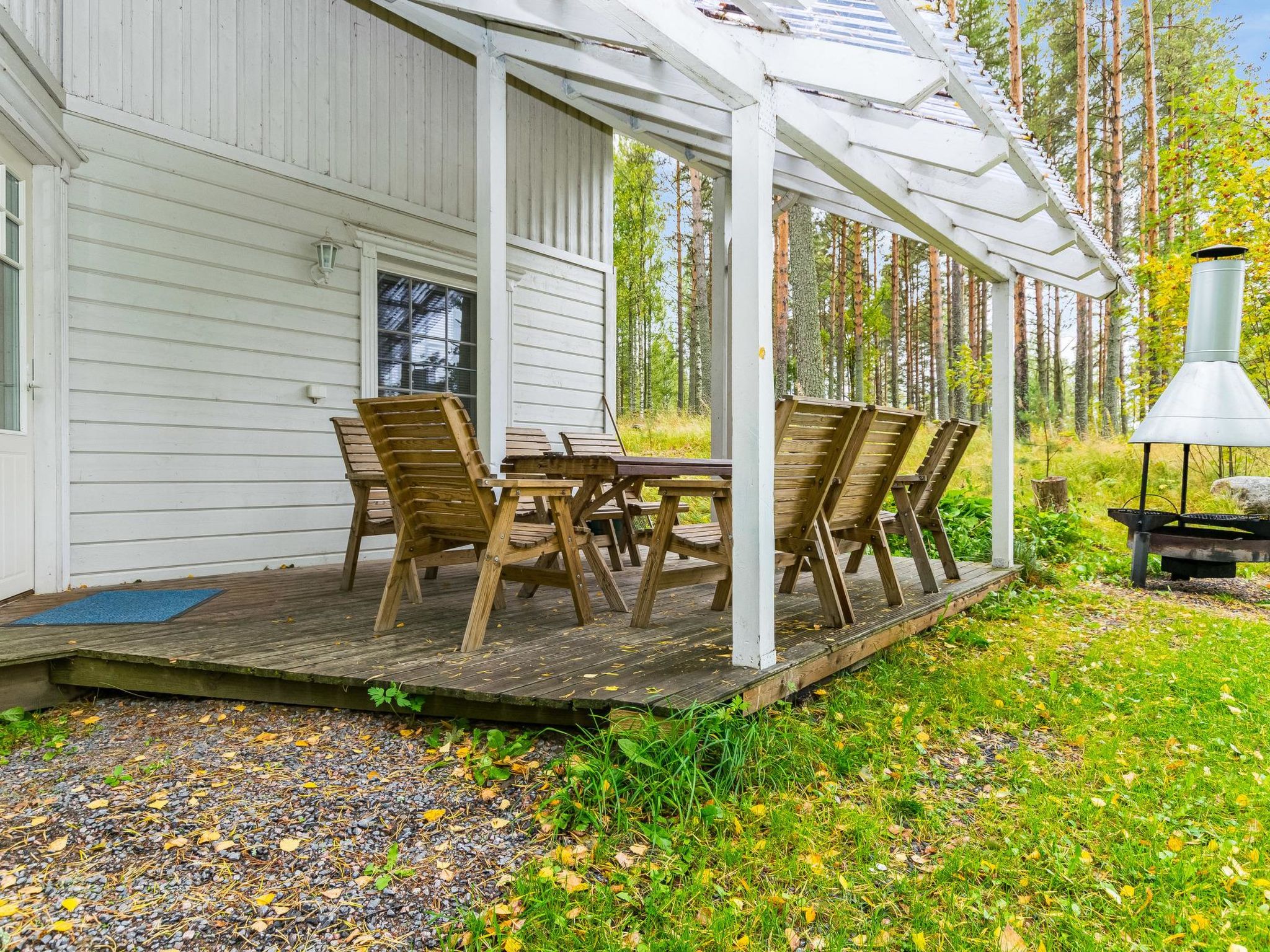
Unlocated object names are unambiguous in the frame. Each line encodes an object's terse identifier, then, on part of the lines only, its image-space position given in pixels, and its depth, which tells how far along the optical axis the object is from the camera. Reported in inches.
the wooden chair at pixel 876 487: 136.0
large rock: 277.9
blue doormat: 128.3
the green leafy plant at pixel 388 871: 67.6
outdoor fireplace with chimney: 201.0
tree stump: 295.0
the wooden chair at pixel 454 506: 110.2
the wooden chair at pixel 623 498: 170.2
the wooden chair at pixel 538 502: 160.4
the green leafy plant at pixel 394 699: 93.4
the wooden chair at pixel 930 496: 161.9
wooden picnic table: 132.6
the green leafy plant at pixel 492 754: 84.8
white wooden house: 102.3
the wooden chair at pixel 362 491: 154.6
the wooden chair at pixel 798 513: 116.2
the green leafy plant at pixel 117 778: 83.3
